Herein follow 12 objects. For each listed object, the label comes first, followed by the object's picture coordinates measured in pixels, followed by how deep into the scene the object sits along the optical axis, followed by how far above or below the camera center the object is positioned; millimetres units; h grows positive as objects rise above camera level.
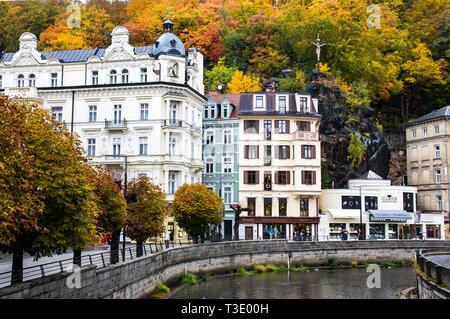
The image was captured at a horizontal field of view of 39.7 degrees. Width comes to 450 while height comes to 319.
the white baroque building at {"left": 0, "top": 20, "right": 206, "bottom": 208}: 62719 +13001
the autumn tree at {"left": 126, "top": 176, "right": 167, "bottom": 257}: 42000 +928
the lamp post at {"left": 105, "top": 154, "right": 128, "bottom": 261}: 42781 +2435
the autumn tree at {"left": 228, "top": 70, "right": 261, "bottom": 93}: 81625 +18378
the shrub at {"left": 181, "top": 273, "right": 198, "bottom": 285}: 46625 -4102
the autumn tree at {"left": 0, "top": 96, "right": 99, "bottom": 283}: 21541 +1262
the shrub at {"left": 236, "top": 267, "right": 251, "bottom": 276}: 53859 -4097
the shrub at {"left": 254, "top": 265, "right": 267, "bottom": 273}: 56125 -3895
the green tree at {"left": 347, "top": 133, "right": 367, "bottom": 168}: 76438 +9116
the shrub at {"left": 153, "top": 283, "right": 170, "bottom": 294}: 39531 -4095
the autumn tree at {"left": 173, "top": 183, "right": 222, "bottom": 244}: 51531 +1365
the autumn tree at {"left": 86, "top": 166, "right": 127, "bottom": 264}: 34812 +1116
